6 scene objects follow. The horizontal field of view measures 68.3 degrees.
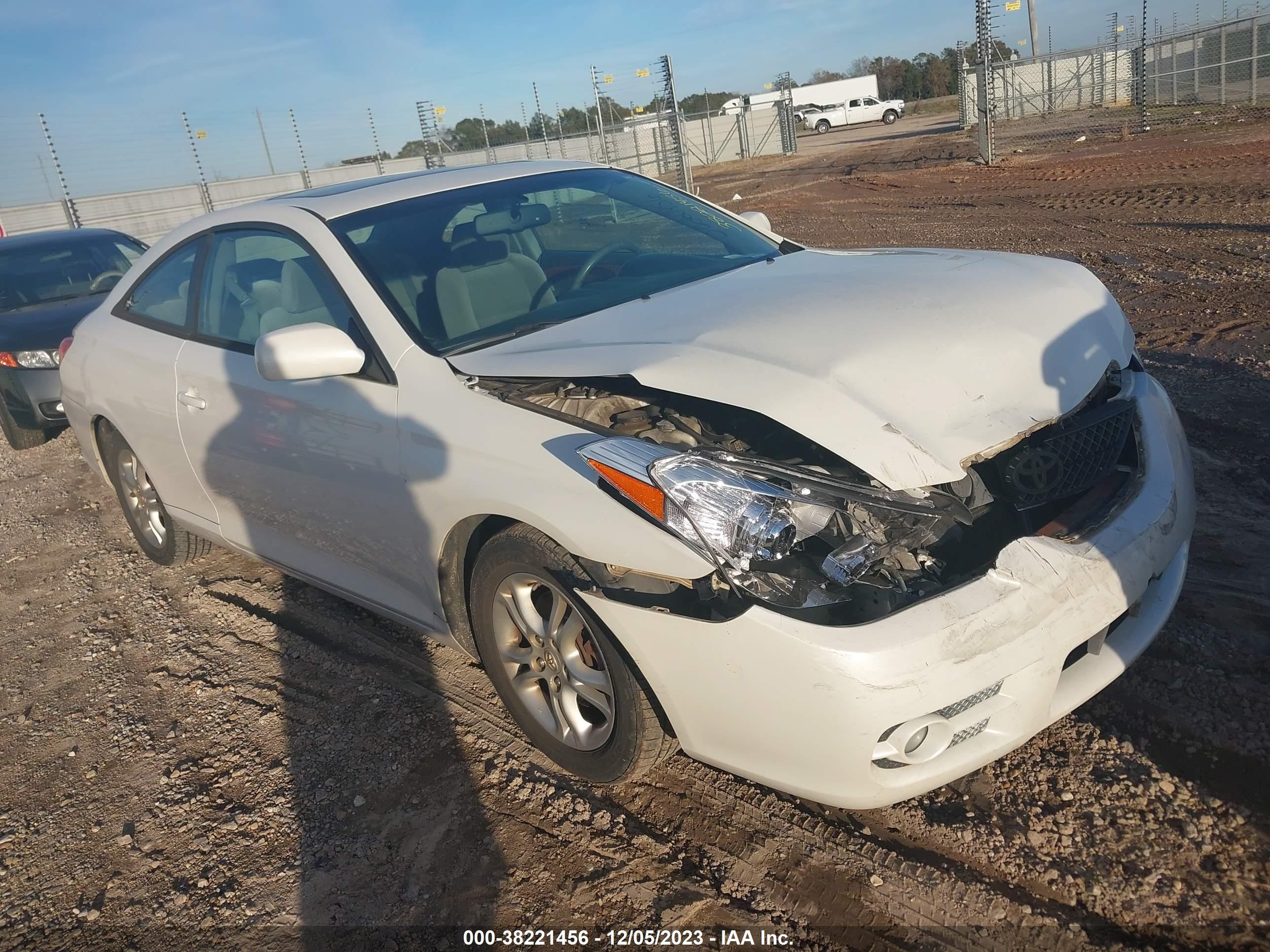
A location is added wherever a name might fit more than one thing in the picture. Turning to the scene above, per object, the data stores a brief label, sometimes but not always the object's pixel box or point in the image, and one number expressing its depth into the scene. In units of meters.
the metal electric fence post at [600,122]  22.31
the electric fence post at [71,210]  19.08
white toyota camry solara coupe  2.14
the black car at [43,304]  7.48
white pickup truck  50.53
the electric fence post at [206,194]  21.59
